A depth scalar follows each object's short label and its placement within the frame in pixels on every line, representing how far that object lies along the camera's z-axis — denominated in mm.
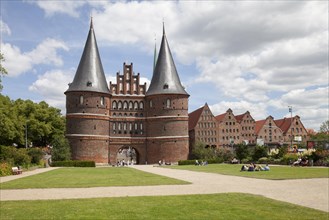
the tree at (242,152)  60344
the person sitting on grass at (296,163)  44812
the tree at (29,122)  56875
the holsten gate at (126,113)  63281
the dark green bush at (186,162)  61469
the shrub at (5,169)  32406
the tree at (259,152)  57312
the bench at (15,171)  34062
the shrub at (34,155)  50562
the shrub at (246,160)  58806
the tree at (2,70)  28288
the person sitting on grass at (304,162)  43375
